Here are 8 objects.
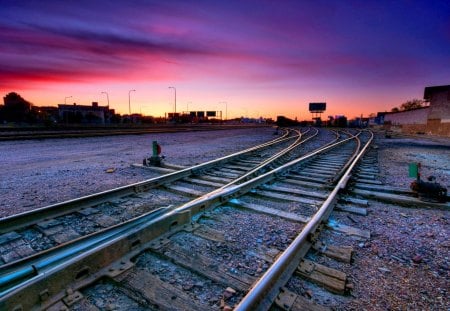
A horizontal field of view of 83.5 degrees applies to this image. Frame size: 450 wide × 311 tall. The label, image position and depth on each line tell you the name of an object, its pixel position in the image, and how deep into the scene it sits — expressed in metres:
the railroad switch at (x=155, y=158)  7.61
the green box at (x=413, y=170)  4.64
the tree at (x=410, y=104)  102.70
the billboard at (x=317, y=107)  76.61
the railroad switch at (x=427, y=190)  4.61
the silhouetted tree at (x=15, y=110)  62.75
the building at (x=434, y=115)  29.41
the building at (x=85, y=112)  69.54
